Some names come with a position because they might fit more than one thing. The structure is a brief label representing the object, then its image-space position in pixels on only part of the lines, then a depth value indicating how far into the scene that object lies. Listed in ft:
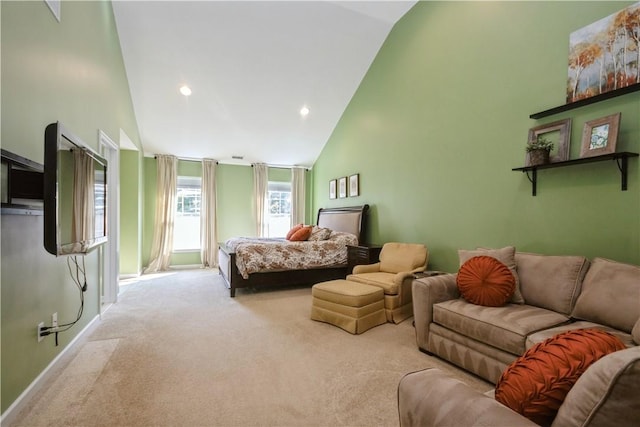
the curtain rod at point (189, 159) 20.16
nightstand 13.21
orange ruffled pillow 2.57
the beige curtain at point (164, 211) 18.99
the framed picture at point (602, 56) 6.31
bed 13.08
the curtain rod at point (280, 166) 22.25
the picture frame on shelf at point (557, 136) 7.30
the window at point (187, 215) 20.36
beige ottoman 8.95
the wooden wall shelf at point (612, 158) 6.16
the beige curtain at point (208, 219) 20.30
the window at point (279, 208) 22.77
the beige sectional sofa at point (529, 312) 5.47
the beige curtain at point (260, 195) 21.65
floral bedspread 12.90
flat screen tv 5.17
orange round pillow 6.82
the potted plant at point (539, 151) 7.49
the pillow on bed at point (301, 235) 15.55
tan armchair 9.78
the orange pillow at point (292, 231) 16.17
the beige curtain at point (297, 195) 22.74
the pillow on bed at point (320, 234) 15.48
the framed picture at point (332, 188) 19.10
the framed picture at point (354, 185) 16.49
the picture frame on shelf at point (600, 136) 6.39
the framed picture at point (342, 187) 17.74
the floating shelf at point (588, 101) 6.20
